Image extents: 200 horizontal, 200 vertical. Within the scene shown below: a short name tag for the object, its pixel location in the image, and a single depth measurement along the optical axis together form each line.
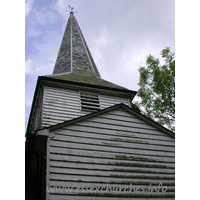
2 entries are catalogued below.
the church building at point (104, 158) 5.05
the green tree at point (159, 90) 15.88
